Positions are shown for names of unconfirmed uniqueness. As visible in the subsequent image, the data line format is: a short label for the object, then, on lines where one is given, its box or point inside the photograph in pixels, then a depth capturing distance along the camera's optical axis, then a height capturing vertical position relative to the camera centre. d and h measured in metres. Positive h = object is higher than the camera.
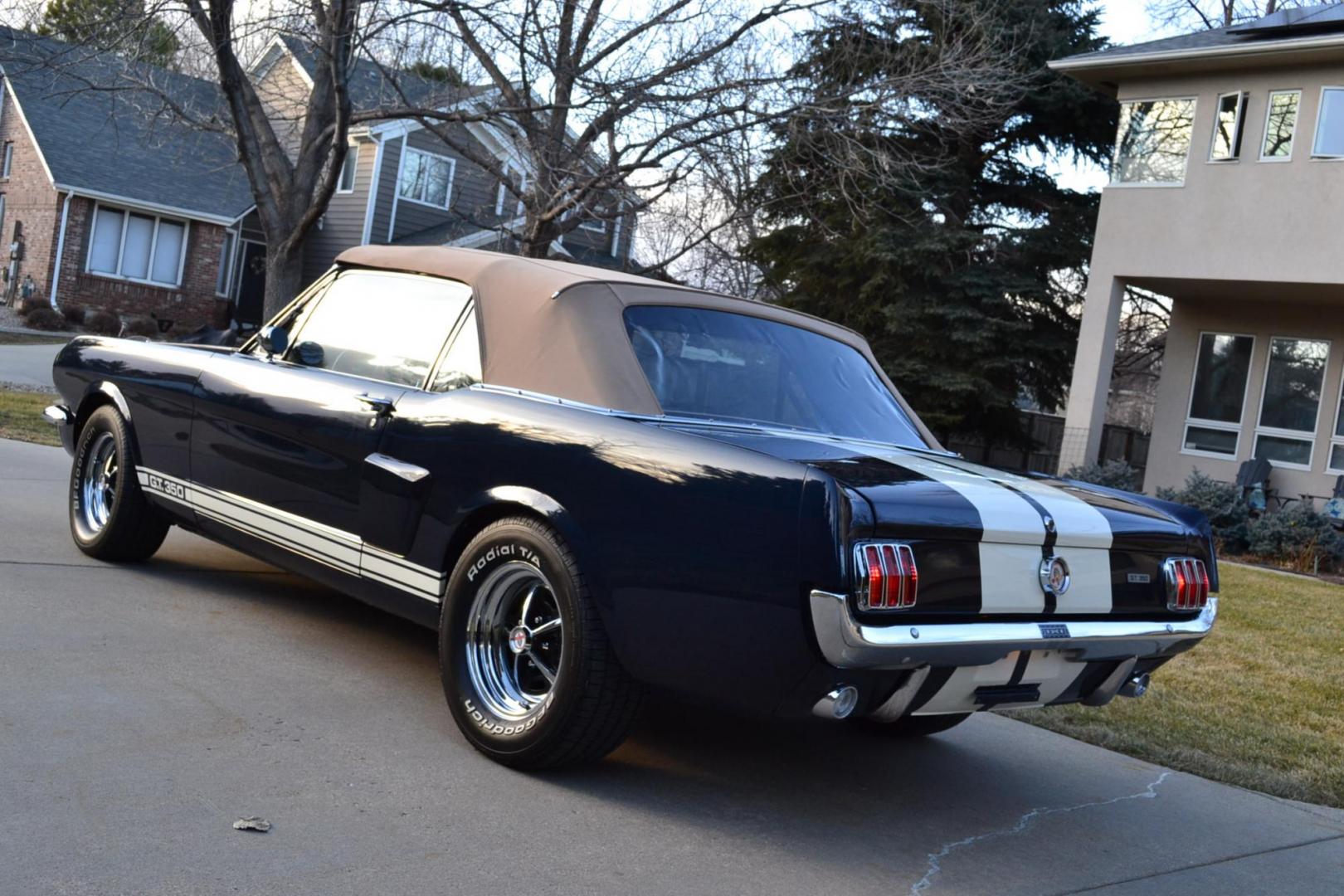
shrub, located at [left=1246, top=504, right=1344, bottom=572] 14.69 -0.45
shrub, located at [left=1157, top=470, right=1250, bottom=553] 15.73 -0.23
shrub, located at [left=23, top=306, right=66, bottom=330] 27.78 -0.27
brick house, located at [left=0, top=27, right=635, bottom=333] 30.19 +3.00
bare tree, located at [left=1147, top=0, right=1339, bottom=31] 32.41 +11.60
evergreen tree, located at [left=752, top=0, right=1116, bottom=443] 22.05 +3.33
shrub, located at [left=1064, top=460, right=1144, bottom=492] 17.05 -0.06
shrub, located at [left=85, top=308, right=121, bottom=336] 27.92 -0.17
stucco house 16.80 +3.16
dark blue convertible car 3.47 -0.32
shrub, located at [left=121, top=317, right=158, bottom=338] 29.22 -0.14
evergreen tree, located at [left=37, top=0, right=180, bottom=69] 13.69 +3.02
